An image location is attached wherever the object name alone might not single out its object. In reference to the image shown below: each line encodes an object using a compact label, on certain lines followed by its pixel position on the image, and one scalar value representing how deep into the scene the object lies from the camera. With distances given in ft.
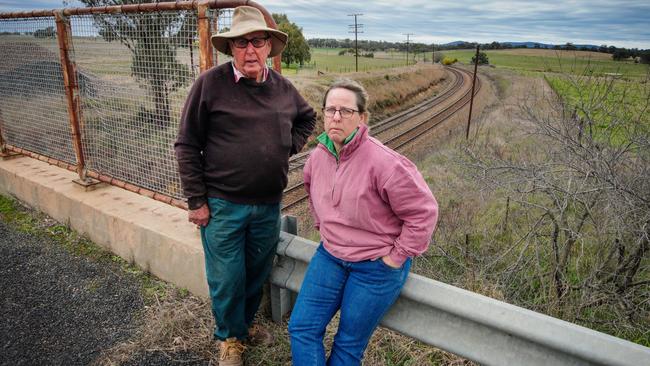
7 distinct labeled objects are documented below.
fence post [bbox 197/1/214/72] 10.01
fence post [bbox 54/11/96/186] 14.22
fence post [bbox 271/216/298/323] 10.33
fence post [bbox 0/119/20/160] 19.57
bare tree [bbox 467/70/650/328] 13.15
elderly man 8.29
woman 7.13
